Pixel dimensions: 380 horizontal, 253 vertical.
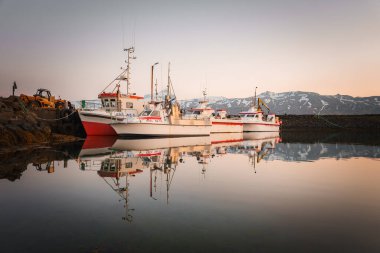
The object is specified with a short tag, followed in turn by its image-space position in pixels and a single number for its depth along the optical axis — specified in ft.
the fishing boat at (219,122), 150.41
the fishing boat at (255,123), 175.63
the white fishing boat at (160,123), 96.58
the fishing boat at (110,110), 95.96
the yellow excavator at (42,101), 109.09
